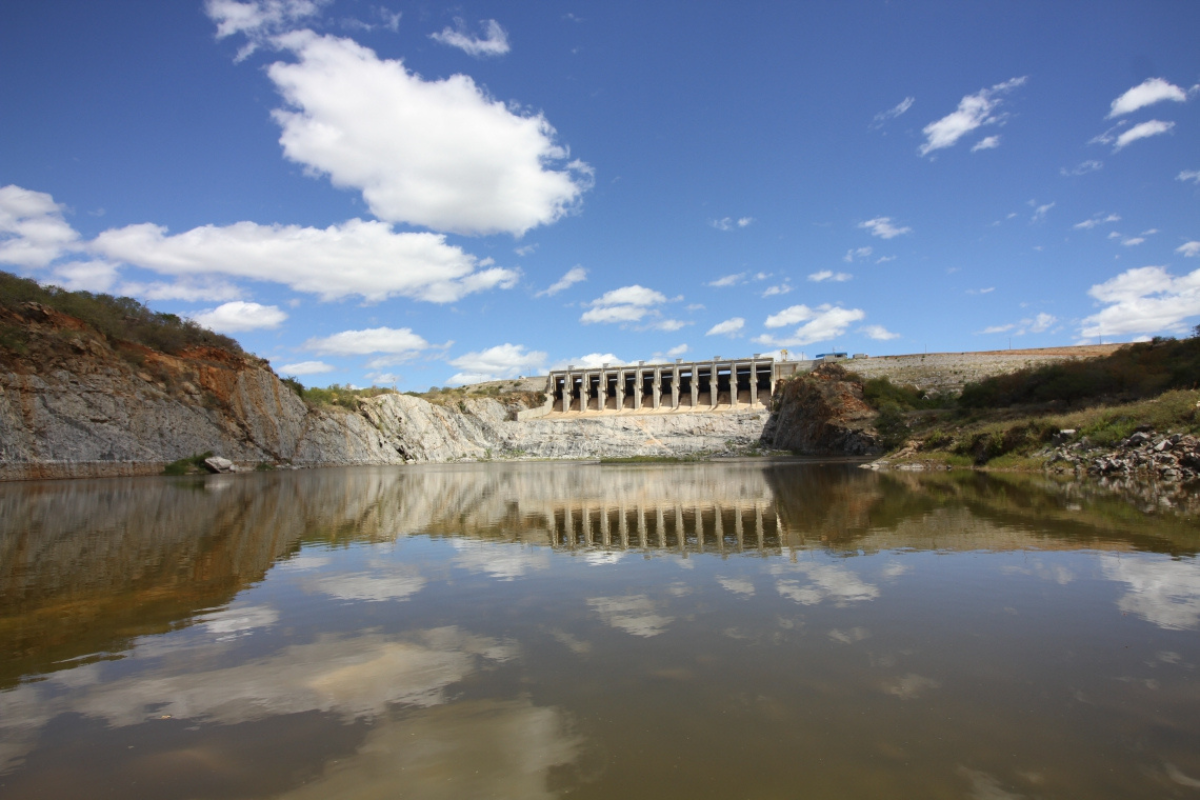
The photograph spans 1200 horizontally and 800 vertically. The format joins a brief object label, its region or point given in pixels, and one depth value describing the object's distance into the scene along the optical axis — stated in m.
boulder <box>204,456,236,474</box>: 36.66
